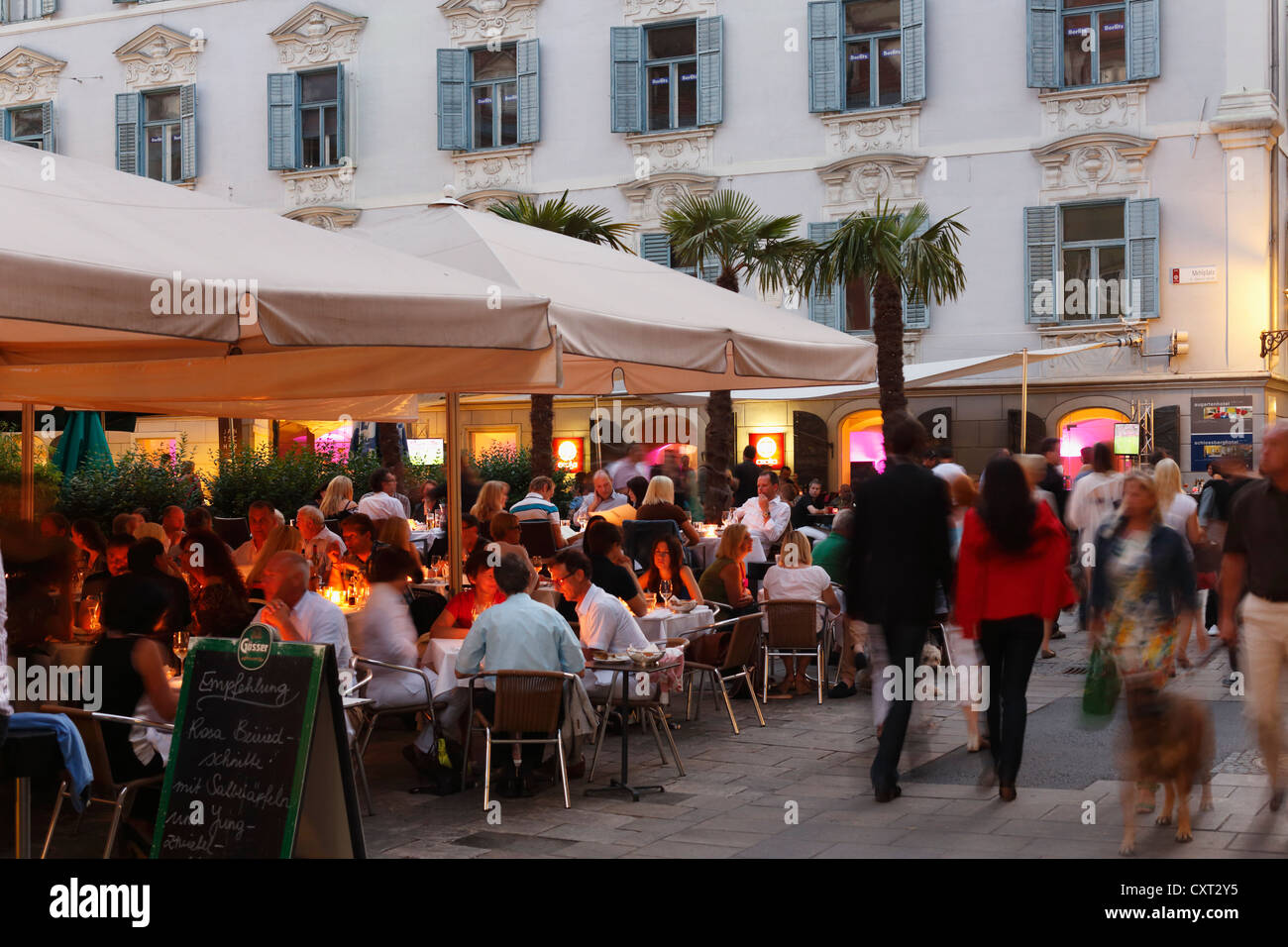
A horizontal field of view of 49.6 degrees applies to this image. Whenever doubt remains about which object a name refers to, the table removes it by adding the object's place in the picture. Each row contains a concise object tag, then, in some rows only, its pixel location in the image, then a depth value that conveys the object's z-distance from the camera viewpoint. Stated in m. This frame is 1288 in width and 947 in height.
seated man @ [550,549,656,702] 7.86
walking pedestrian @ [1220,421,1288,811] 6.21
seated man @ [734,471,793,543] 13.98
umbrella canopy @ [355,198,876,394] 7.43
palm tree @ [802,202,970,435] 17.00
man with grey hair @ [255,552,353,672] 6.70
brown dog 5.89
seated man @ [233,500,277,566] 11.10
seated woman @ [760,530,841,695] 10.33
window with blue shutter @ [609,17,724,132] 24.20
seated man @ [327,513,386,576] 9.59
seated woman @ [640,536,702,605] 9.90
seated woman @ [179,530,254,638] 6.79
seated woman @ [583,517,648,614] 9.01
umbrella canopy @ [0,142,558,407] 5.15
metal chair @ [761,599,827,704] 10.12
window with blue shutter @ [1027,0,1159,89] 21.56
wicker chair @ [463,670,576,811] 6.80
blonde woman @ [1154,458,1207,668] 11.14
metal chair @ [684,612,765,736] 8.80
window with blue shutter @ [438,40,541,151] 25.38
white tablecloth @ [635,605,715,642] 8.87
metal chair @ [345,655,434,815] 7.19
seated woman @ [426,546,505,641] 8.06
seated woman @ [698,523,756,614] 10.27
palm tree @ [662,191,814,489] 17.19
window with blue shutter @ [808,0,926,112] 22.92
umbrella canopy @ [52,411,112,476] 13.49
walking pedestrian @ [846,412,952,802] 6.92
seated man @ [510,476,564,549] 12.39
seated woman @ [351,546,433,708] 7.49
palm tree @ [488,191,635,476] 16.88
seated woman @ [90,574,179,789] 5.60
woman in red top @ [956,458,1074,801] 6.84
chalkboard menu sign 4.91
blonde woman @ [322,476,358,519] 12.88
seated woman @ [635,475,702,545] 11.63
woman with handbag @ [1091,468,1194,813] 6.30
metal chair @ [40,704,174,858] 5.45
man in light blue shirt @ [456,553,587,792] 6.93
